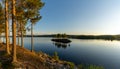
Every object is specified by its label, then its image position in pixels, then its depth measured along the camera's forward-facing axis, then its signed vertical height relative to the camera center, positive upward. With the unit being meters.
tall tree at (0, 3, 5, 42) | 9.82 +3.49
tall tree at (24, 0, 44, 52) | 7.31 +3.79
